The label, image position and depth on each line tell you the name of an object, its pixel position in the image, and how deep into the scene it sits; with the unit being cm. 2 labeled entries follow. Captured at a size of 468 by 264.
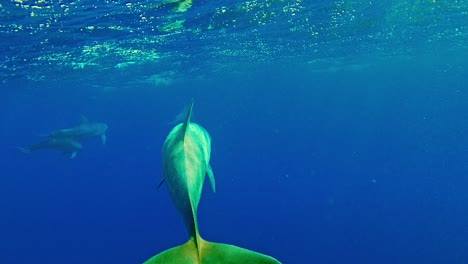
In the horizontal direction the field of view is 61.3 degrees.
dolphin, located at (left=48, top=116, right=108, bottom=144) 2127
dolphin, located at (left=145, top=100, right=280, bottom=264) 352
